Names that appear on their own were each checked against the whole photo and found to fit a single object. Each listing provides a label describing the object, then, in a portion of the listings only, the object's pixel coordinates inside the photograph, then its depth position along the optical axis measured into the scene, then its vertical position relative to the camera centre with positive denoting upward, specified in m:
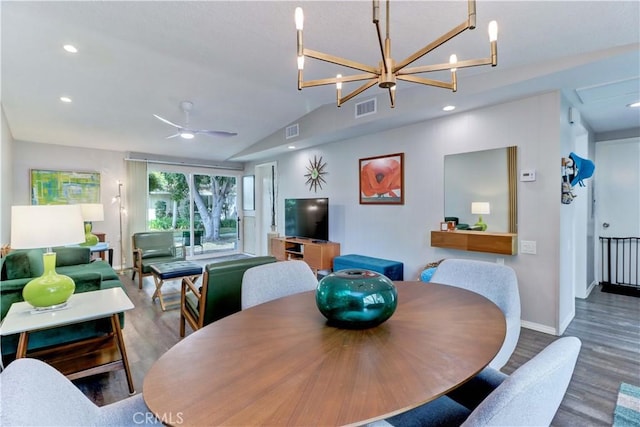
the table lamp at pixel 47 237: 1.91 -0.17
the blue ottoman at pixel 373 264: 4.12 -0.81
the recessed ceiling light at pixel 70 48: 3.02 +1.66
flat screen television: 5.33 -0.17
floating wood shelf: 3.20 -0.38
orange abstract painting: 4.36 +0.43
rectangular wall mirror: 3.29 +0.23
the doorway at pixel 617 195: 4.36 +0.17
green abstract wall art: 5.54 +0.47
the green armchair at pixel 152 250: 4.70 -0.69
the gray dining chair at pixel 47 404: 0.65 -0.47
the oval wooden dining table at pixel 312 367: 0.75 -0.50
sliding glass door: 6.86 +0.05
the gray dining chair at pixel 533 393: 0.69 -0.45
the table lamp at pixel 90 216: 4.81 -0.08
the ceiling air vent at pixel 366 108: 4.02 +1.38
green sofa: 2.27 -0.66
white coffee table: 1.85 -0.69
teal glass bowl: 1.20 -0.37
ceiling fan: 4.14 +1.08
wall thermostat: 3.12 +0.34
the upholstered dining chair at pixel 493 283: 1.62 -0.49
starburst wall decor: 5.65 +0.68
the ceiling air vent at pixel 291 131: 5.29 +1.40
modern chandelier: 1.40 +0.76
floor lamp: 6.31 +0.06
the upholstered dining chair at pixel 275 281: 1.78 -0.46
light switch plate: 3.14 -0.42
